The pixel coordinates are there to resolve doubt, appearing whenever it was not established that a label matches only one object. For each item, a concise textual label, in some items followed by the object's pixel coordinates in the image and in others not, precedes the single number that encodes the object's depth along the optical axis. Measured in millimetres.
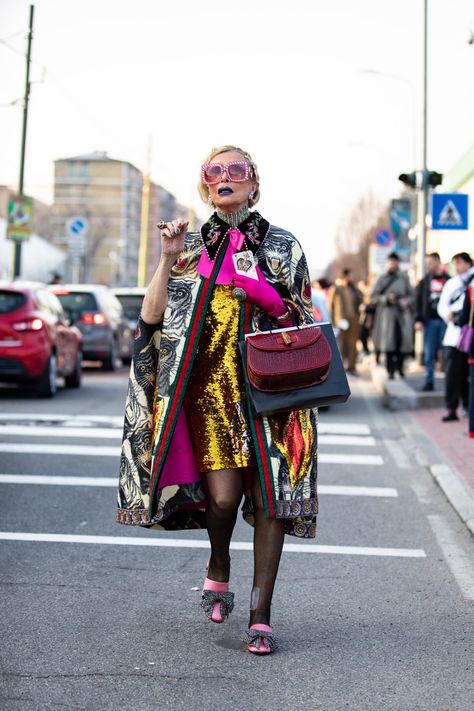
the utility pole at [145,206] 53456
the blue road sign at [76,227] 36719
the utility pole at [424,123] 25547
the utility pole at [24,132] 31647
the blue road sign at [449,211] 19578
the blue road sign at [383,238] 36688
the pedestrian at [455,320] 13406
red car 16016
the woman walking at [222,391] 4734
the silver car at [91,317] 22656
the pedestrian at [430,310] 17312
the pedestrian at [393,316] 20062
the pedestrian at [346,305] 22548
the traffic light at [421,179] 21656
